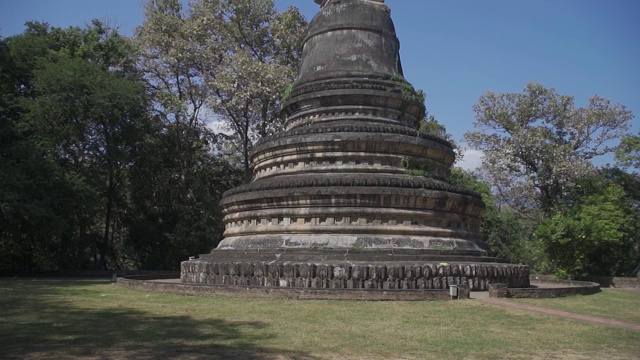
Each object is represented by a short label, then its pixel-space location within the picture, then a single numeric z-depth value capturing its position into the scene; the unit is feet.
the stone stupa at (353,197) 50.21
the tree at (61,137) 80.38
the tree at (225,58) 109.91
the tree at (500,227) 127.24
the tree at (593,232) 91.56
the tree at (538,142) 118.21
